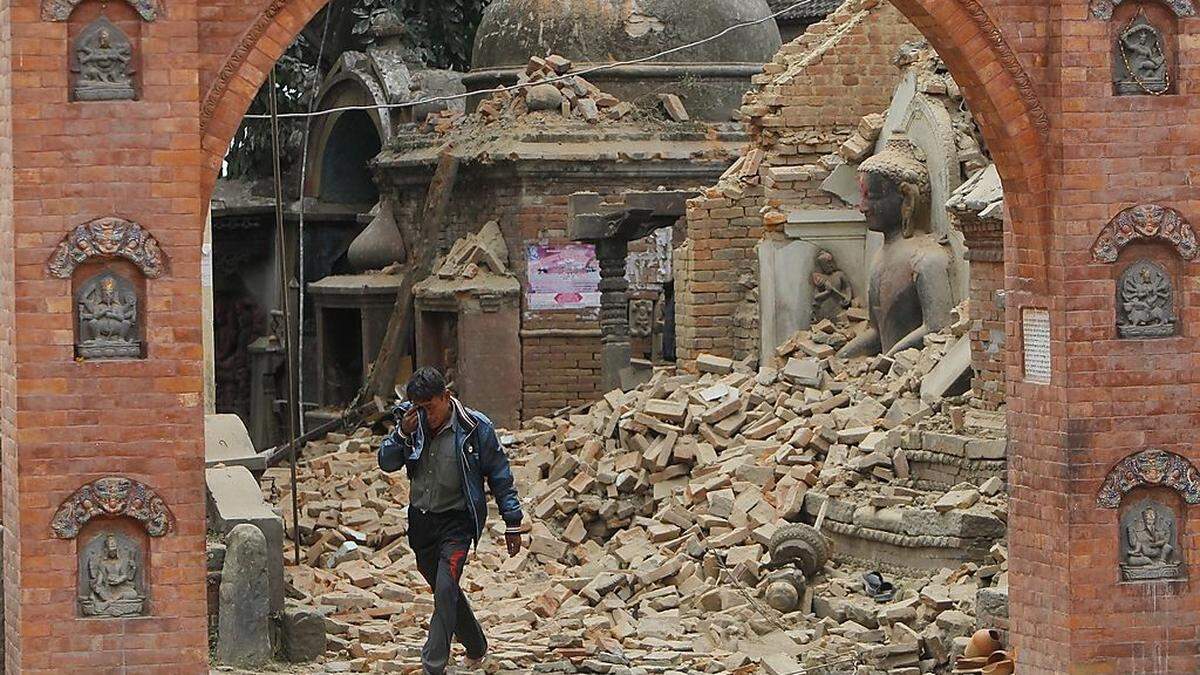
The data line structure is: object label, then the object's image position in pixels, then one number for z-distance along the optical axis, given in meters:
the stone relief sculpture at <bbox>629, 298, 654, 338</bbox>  27.09
